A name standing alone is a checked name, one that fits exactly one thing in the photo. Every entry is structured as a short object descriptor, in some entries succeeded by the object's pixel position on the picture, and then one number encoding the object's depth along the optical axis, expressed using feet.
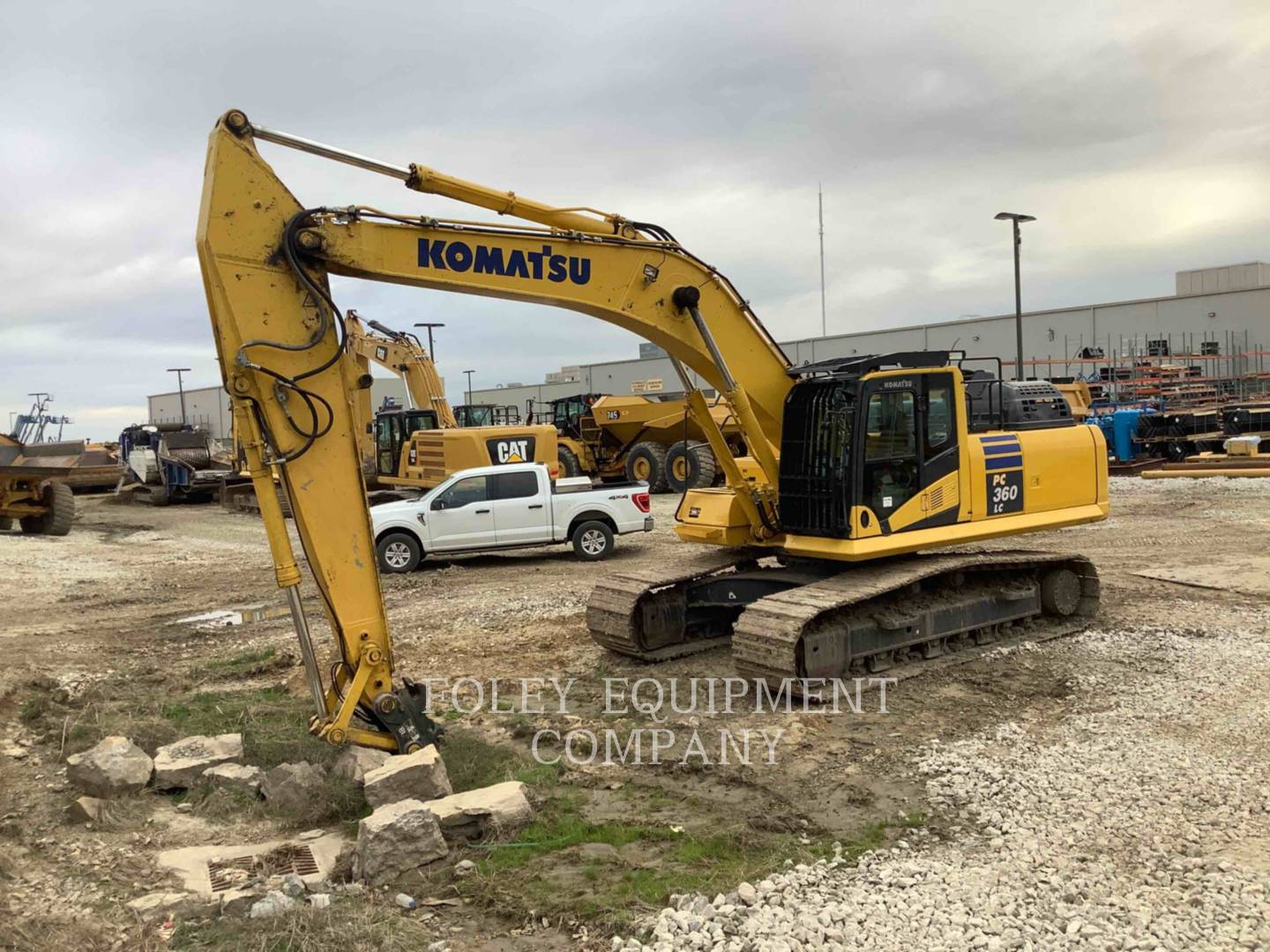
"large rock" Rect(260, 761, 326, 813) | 20.58
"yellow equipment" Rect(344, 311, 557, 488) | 72.95
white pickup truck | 52.65
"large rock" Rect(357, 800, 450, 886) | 17.06
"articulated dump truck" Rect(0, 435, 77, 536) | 72.13
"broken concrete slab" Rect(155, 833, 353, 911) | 17.49
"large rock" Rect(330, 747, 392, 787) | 20.81
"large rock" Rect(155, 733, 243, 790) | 21.68
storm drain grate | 17.54
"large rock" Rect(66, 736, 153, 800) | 20.99
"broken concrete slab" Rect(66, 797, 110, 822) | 19.86
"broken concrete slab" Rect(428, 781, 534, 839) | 18.37
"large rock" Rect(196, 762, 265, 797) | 21.38
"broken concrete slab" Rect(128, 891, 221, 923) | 15.96
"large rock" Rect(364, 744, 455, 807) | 19.48
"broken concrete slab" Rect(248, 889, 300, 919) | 15.60
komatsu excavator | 20.45
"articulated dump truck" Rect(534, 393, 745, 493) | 86.28
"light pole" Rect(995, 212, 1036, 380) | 90.84
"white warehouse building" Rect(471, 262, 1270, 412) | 145.38
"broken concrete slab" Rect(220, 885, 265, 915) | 15.94
